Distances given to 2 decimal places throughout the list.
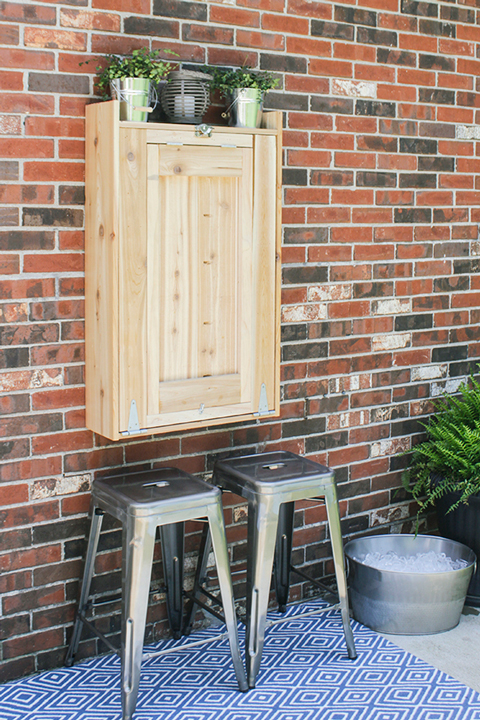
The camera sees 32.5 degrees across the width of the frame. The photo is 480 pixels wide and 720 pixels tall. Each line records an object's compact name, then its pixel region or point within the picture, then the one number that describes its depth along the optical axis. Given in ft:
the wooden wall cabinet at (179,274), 8.80
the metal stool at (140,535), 8.52
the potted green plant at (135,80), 8.75
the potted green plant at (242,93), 9.57
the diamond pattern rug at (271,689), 8.92
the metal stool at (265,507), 9.32
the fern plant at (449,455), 11.48
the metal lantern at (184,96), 9.23
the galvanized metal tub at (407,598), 10.55
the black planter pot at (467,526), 11.51
